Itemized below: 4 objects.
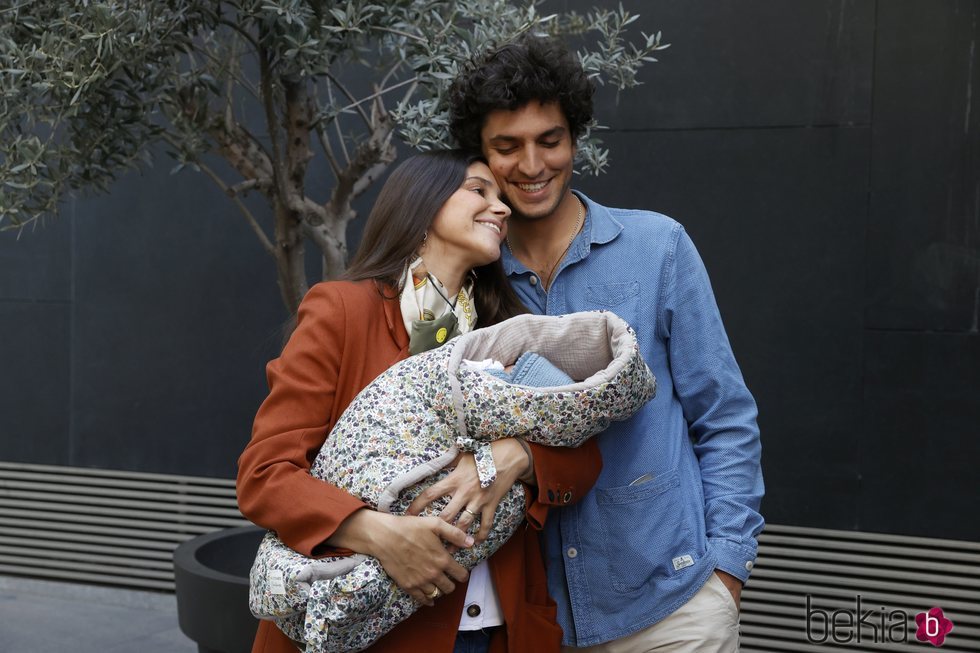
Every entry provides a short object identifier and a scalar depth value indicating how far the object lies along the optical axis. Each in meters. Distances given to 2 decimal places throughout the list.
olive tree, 3.35
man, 2.46
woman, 2.16
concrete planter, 4.04
